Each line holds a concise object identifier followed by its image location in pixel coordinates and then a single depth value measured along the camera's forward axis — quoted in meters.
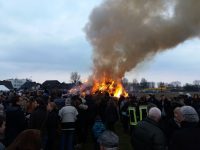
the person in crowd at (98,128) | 3.80
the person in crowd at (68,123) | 5.05
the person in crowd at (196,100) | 5.72
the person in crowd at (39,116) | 4.30
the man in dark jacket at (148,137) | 2.74
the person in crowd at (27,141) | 1.65
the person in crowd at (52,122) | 4.61
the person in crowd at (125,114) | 7.23
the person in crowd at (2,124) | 2.21
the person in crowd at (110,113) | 6.62
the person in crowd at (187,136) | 2.31
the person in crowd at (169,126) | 3.41
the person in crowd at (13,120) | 3.98
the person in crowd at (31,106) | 4.81
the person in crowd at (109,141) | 2.00
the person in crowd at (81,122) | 5.78
